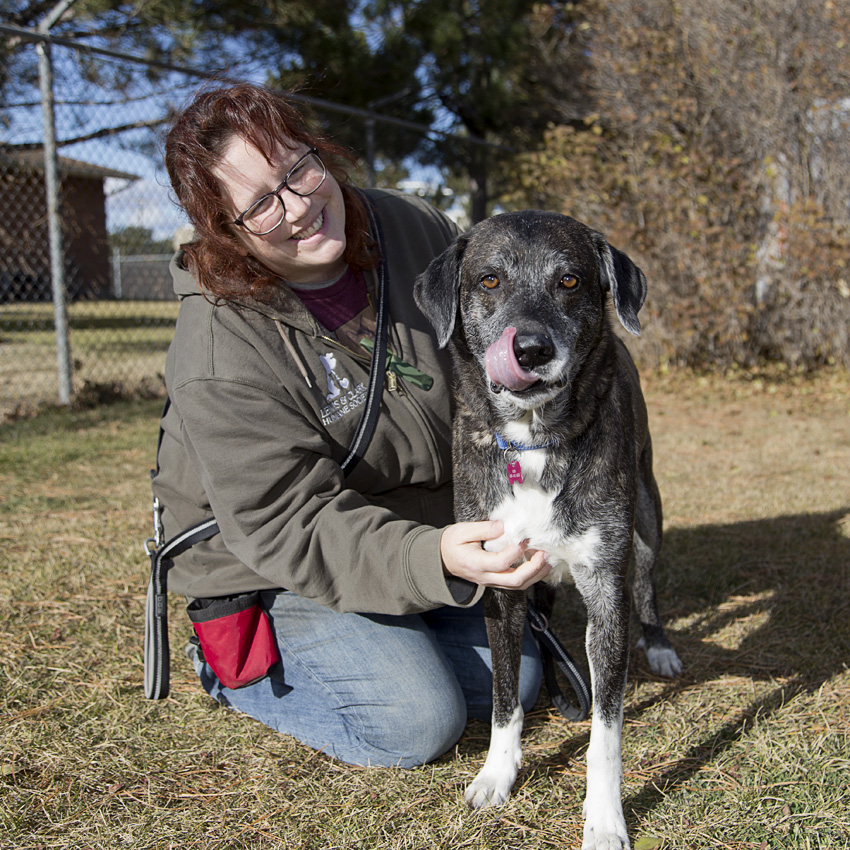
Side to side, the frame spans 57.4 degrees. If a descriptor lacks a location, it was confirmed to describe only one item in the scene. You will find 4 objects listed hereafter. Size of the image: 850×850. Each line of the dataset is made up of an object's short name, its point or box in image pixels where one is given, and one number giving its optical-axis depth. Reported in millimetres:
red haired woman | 2146
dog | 1926
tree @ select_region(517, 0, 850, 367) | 6445
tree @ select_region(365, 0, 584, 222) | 10180
